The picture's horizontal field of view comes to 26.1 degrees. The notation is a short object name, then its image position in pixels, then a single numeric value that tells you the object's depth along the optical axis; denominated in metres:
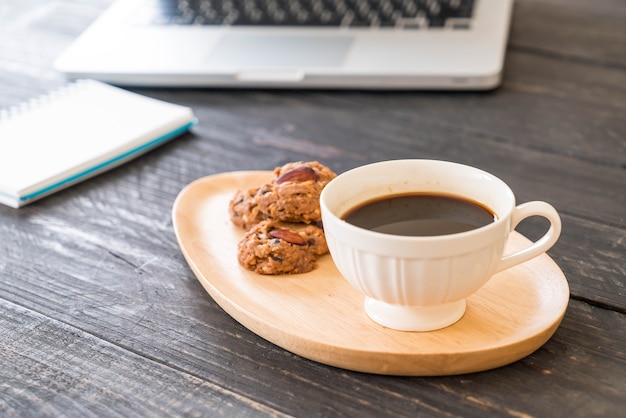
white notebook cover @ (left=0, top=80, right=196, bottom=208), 0.75
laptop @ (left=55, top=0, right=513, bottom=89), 0.85
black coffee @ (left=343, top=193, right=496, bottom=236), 0.58
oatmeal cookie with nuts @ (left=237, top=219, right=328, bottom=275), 0.63
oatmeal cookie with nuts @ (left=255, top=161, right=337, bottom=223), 0.64
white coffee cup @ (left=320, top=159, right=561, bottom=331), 0.55
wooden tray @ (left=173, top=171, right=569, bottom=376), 0.57
